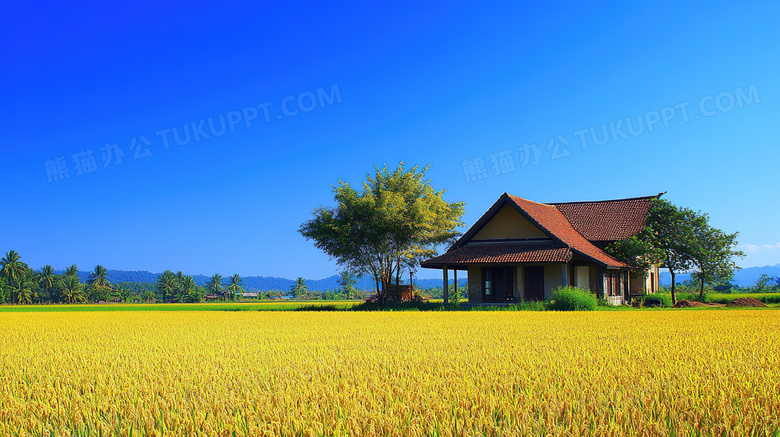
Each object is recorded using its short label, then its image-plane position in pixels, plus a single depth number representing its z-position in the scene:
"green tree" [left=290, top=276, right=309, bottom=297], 130.10
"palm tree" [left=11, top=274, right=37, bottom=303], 89.94
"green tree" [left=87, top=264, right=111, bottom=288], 114.50
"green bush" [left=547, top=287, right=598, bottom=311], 21.73
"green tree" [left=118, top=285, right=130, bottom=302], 98.77
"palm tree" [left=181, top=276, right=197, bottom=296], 120.31
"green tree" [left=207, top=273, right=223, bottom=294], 138.25
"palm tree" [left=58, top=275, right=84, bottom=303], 95.00
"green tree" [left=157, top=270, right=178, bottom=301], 121.19
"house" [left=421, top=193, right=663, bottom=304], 27.45
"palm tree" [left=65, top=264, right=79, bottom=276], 106.62
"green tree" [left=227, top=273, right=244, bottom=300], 125.86
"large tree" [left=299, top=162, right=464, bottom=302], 31.03
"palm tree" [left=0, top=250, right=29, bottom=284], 92.25
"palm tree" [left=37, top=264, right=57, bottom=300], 101.37
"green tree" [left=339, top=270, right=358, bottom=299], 106.88
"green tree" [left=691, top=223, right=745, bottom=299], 29.34
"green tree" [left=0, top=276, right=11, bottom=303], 87.50
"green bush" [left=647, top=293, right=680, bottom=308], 27.38
